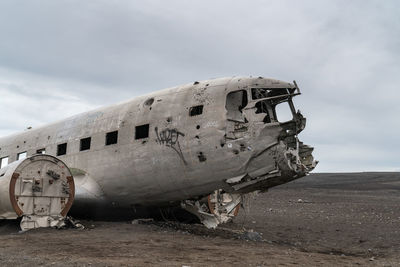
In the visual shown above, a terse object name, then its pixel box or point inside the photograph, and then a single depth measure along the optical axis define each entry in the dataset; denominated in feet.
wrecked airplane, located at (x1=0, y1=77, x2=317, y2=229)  36.50
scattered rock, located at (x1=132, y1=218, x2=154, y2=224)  46.11
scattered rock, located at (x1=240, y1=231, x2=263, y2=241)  39.96
